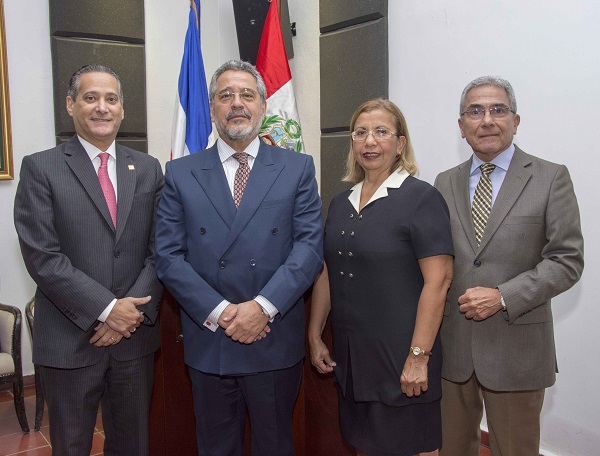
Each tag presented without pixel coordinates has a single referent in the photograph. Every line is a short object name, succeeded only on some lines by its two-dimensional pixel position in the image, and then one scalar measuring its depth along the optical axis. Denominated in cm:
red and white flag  320
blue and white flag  327
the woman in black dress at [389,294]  159
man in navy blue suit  163
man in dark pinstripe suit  169
